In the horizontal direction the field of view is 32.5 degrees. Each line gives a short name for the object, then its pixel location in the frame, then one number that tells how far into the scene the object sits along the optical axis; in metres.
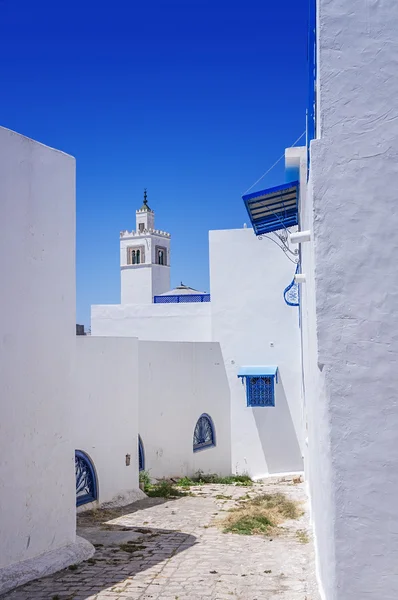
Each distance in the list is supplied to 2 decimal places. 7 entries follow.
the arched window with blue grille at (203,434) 14.86
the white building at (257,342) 15.32
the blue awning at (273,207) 10.76
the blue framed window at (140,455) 12.77
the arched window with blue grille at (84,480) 9.65
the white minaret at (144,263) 42.56
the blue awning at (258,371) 15.15
